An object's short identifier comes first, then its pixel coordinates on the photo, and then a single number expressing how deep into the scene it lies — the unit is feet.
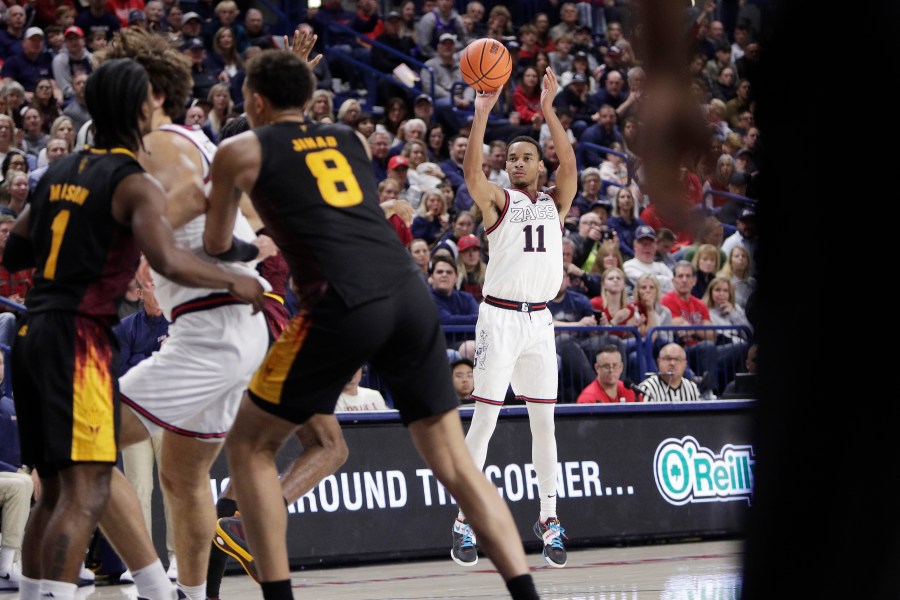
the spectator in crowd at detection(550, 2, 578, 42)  70.89
